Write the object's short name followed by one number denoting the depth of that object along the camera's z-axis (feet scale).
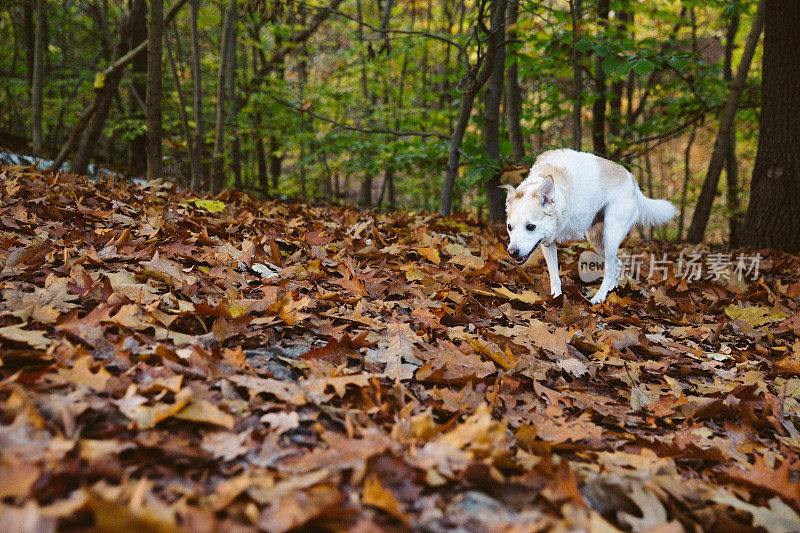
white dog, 11.78
